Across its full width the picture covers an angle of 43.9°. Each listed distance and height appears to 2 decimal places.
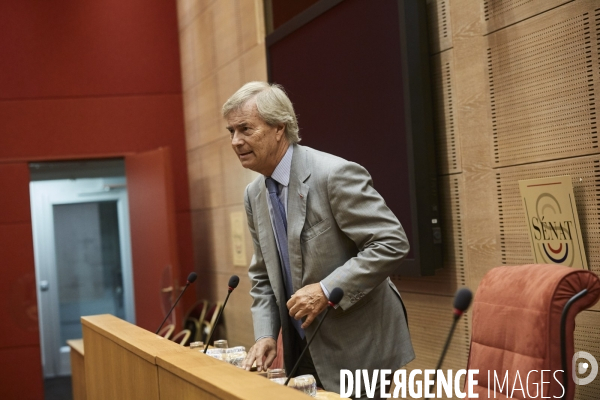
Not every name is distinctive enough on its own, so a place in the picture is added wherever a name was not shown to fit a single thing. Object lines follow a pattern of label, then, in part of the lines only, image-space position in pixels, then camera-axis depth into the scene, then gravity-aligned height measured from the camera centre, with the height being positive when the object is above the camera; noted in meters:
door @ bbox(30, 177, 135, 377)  7.97 -0.20
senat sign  2.52 -0.06
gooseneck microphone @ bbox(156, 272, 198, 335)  2.59 -0.16
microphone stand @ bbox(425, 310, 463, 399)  1.57 -0.22
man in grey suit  2.14 -0.09
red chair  1.85 -0.31
